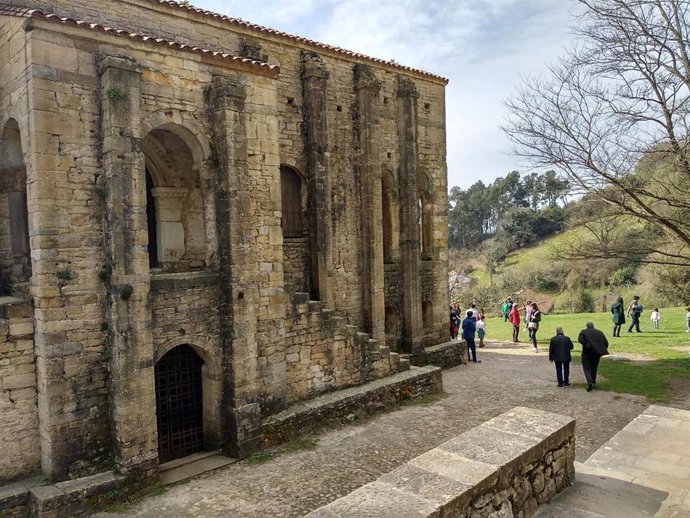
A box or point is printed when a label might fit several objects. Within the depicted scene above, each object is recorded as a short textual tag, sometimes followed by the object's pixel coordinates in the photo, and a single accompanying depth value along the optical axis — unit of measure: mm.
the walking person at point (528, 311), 19769
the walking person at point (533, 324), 17781
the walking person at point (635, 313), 20078
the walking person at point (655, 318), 20555
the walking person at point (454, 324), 18281
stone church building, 7191
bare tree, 11203
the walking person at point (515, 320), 19516
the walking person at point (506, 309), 27234
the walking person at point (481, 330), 19031
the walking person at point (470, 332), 16141
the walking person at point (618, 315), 19344
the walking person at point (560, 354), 12516
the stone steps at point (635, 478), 5520
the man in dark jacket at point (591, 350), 12078
